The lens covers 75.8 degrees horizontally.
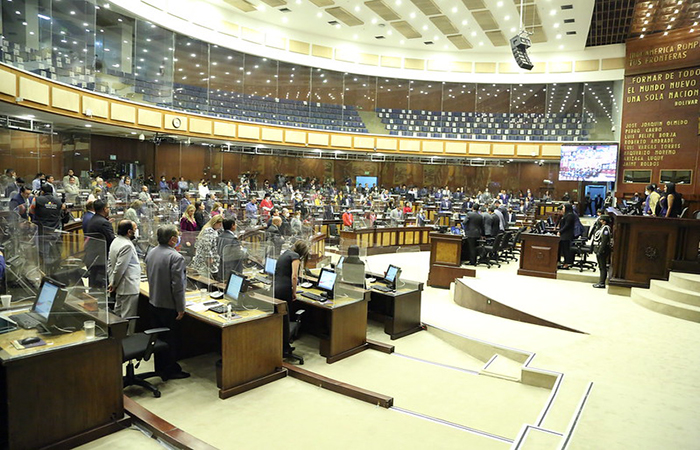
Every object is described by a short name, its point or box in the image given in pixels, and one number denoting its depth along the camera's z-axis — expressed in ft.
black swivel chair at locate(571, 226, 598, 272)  30.63
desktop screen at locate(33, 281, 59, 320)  11.43
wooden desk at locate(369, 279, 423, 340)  21.24
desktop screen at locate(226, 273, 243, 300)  15.18
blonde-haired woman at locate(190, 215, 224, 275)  19.76
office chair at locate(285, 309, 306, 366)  16.99
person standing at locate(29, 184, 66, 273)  23.57
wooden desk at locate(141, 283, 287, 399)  13.85
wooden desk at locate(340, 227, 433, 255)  43.16
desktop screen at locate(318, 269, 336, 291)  18.75
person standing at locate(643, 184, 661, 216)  30.17
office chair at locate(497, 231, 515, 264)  37.73
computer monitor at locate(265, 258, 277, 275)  18.27
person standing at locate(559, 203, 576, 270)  30.37
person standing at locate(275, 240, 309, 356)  17.37
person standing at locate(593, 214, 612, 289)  26.27
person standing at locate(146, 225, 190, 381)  14.25
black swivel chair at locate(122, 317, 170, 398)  13.02
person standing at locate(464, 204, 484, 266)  33.70
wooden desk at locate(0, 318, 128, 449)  9.75
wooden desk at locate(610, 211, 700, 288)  23.71
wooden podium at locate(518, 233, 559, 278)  30.19
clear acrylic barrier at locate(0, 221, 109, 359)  11.02
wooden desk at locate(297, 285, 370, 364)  17.66
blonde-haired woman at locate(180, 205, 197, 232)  27.22
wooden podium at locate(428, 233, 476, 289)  32.04
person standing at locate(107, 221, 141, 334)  15.06
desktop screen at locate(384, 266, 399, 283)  22.07
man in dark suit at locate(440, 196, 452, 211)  60.75
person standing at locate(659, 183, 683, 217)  25.31
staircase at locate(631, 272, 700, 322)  20.95
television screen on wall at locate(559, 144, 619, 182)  59.57
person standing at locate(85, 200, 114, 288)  13.23
